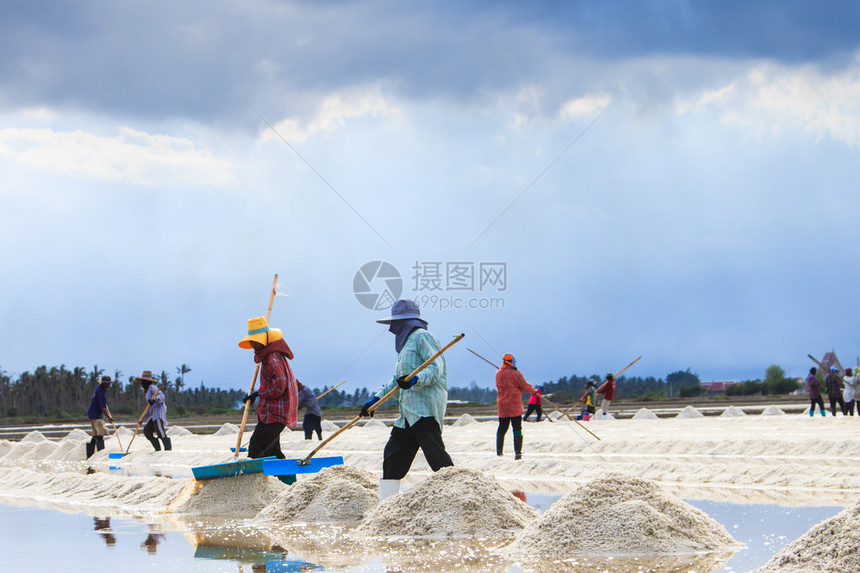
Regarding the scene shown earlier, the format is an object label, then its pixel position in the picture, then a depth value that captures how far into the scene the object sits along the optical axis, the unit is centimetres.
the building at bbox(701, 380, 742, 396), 9952
